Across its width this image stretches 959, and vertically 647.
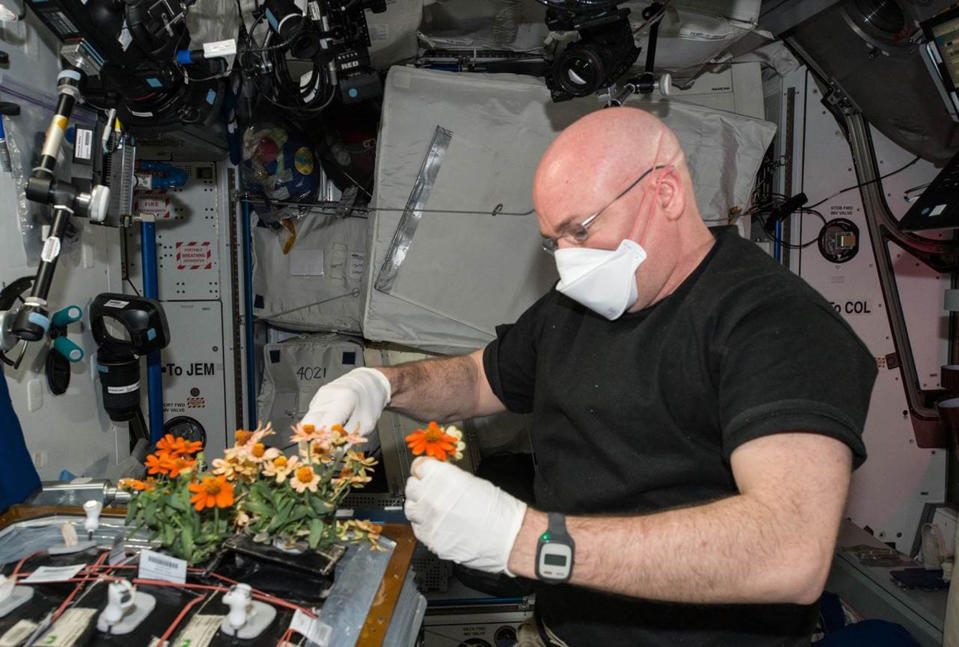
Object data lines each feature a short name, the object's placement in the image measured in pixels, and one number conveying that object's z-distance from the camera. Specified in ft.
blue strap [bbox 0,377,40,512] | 5.40
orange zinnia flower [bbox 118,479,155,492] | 4.27
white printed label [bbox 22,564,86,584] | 4.11
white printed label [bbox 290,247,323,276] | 12.91
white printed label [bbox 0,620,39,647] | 3.57
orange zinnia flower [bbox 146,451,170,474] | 4.27
